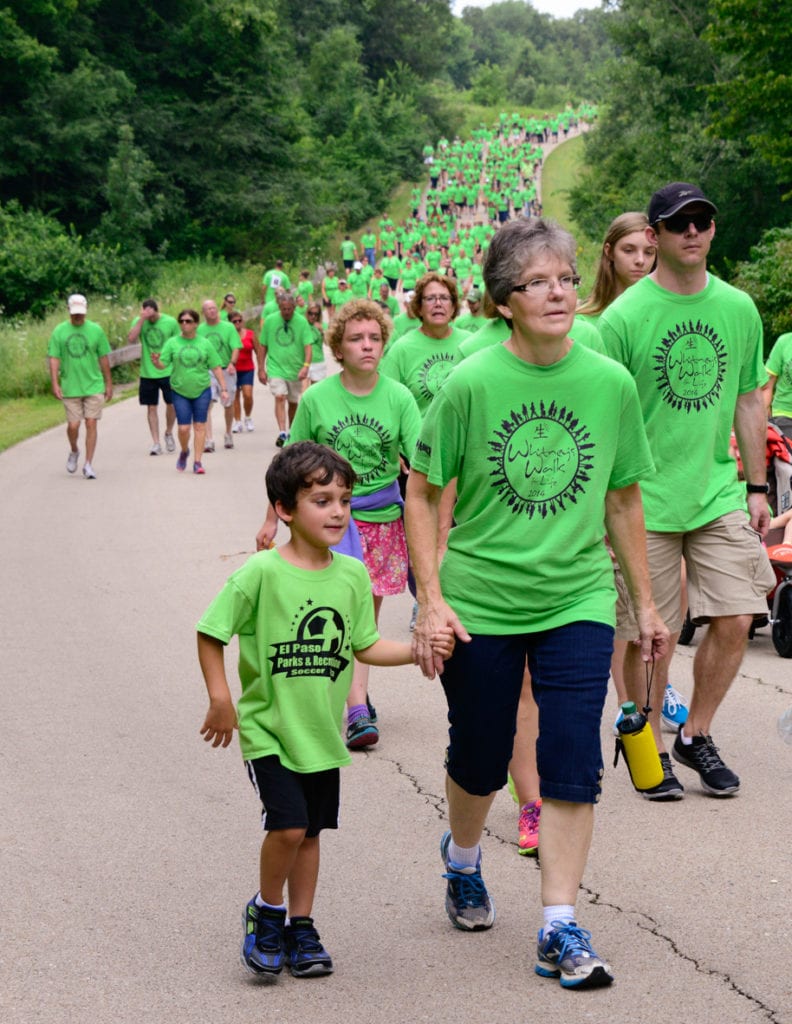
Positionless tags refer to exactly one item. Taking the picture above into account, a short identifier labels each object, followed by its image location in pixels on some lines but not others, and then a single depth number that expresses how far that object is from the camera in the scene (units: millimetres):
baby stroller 9023
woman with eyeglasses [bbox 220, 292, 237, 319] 23766
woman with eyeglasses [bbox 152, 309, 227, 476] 17938
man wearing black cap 6062
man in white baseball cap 18031
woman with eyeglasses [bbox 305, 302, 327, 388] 19544
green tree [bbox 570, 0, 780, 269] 38906
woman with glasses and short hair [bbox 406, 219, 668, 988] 4555
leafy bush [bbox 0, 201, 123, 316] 40812
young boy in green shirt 4586
